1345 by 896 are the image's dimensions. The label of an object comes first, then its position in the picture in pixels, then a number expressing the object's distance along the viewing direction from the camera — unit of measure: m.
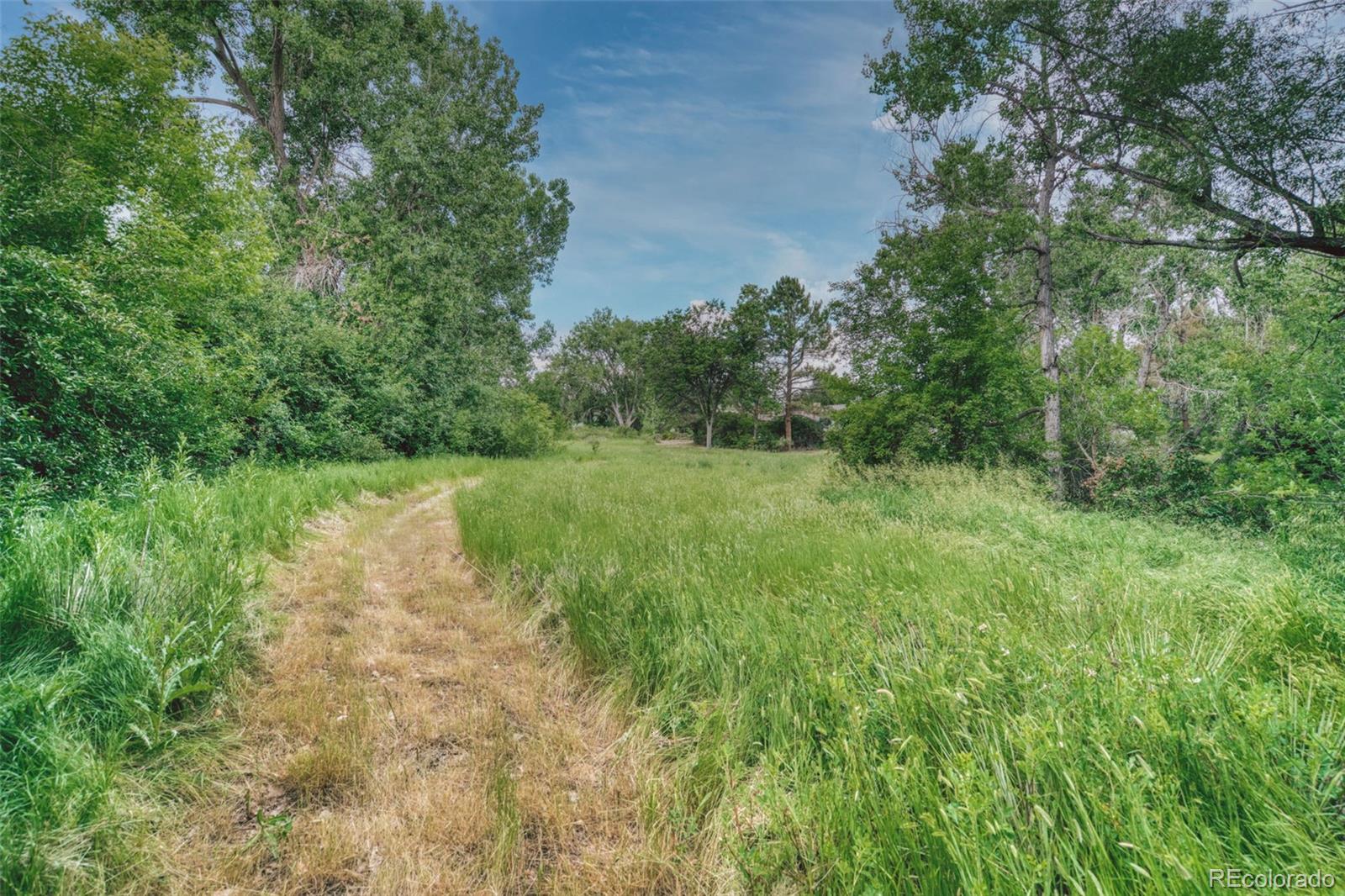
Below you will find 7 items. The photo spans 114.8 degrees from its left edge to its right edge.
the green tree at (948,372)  10.14
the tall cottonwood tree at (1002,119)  7.40
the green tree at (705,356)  37.41
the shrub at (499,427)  18.47
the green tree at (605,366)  58.56
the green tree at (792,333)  38.47
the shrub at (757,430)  43.89
